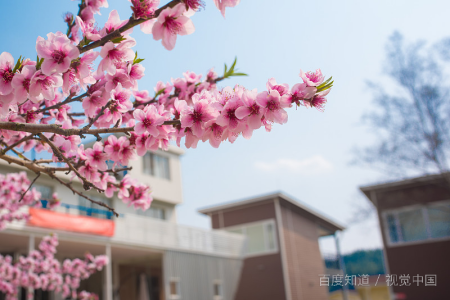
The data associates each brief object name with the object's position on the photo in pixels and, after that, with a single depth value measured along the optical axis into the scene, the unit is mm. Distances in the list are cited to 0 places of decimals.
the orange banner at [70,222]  10934
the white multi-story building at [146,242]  11812
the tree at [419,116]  13977
